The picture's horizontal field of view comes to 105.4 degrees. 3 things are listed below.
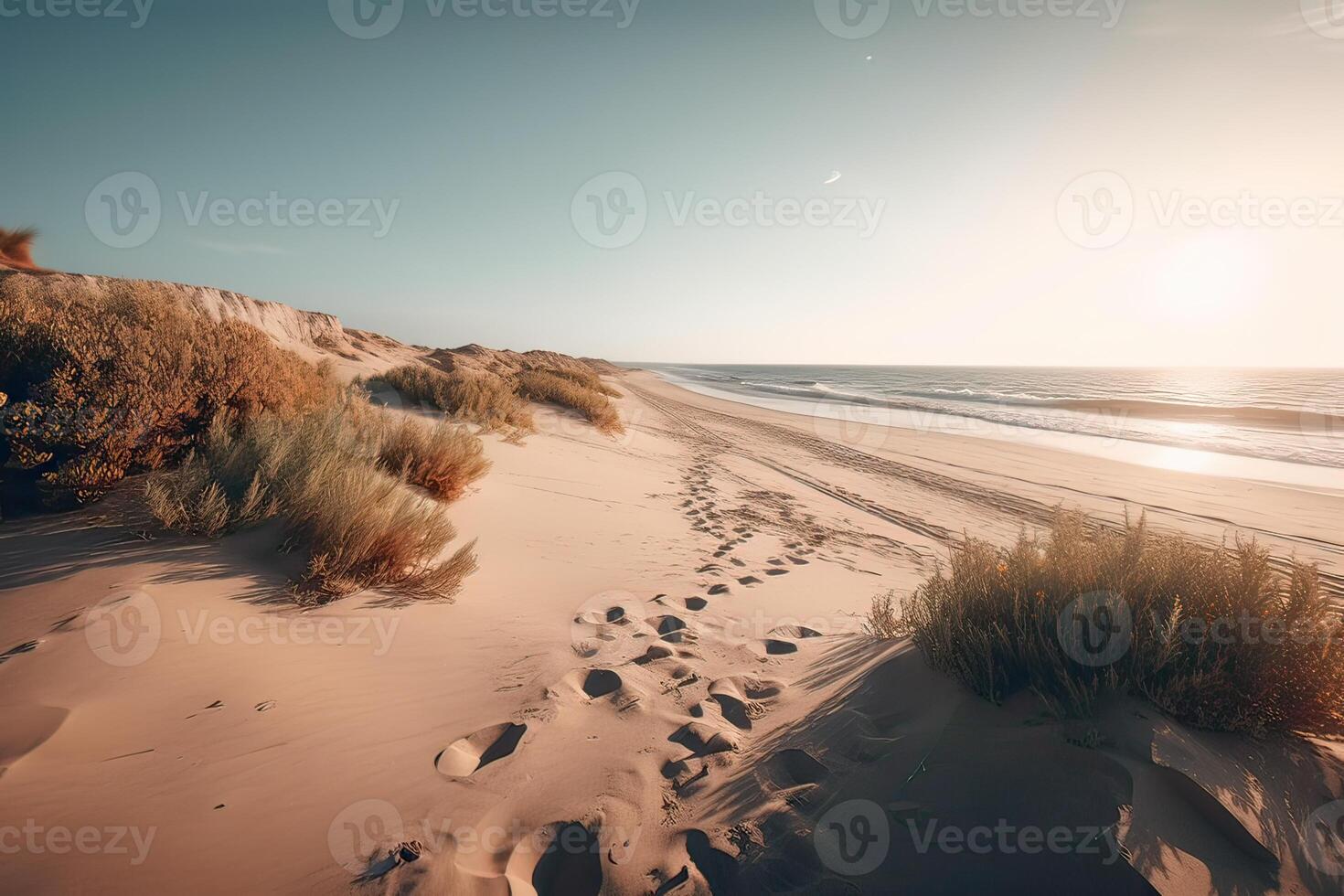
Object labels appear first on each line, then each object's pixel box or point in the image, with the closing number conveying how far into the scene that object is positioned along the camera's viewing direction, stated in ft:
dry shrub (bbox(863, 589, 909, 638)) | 10.14
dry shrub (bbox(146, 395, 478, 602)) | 10.41
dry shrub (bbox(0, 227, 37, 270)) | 34.42
